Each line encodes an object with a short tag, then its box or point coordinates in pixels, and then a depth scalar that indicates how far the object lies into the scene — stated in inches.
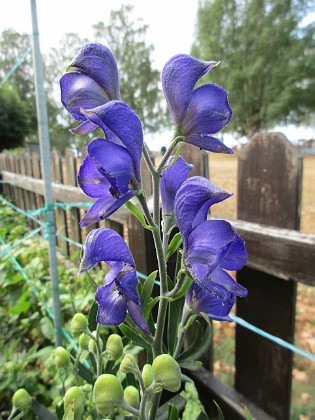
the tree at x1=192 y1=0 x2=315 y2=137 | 657.4
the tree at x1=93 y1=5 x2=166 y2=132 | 698.9
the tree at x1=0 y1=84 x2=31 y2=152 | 307.5
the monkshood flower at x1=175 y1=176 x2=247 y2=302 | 3.9
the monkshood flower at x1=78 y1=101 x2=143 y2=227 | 3.7
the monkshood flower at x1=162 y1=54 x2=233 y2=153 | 4.4
